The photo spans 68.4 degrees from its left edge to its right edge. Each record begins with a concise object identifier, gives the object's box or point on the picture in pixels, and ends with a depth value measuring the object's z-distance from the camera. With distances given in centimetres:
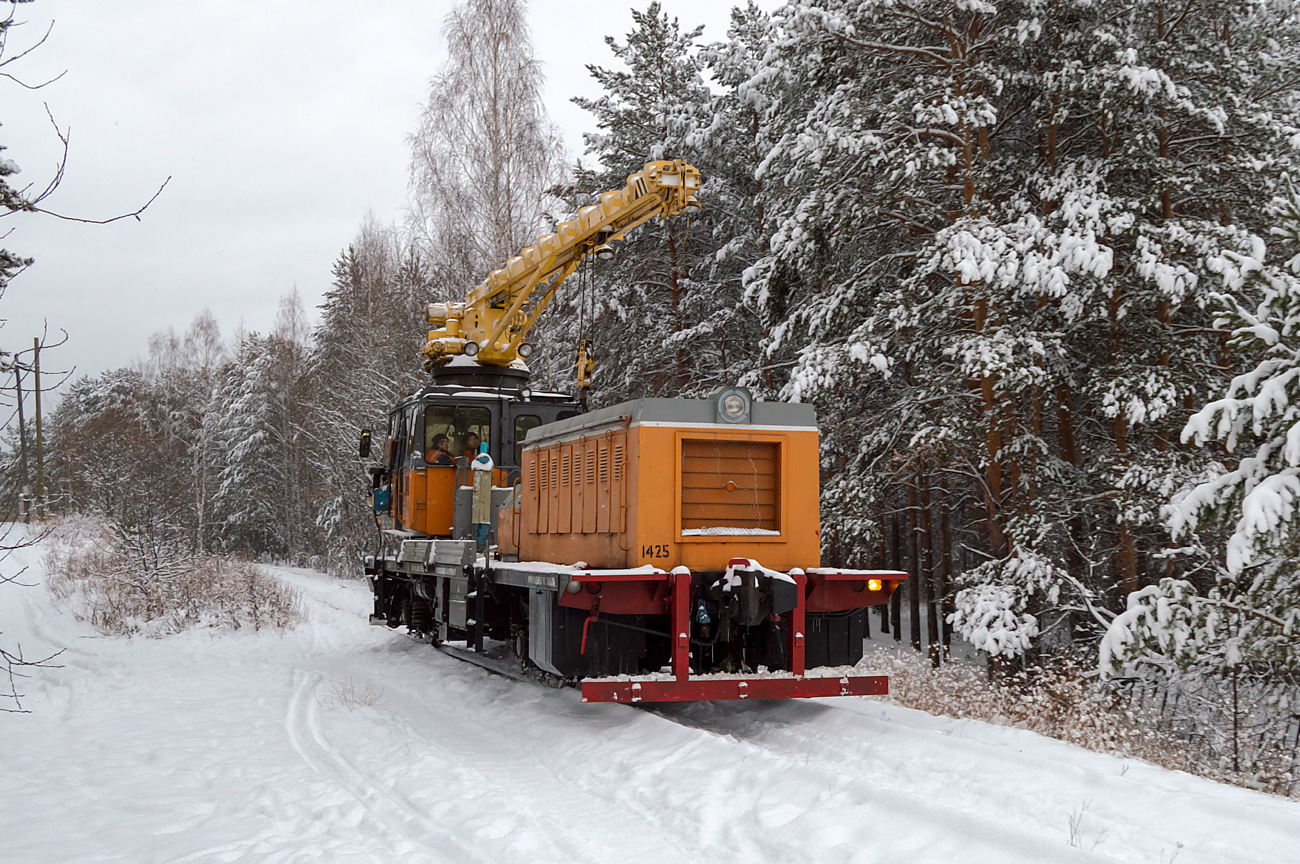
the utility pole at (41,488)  3008
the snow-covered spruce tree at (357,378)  2609
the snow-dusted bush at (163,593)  1398
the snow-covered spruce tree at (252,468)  4138
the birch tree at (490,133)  2147
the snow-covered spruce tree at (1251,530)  583
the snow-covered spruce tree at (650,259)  1947
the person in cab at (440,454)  1196
